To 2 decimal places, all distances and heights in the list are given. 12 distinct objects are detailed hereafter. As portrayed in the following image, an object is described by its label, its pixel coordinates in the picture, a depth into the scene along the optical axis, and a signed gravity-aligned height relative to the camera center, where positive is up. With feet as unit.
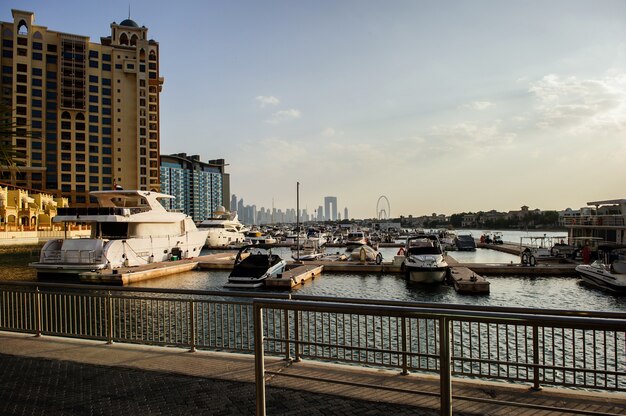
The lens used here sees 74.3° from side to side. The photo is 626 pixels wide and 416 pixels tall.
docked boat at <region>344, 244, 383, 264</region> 131.44 -14.36
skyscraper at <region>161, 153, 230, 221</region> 632.38 +50.42
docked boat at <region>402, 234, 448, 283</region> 96.12 -12.67
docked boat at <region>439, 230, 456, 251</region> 221.46 -17.04
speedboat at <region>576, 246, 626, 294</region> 83.71 -14.11
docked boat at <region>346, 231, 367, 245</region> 229.90 -15.26
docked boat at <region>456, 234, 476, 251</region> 215.51 -17.64
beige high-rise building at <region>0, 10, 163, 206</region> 314.55 +87.05
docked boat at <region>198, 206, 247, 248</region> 243.19 -12.29
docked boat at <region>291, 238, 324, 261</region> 149.50 -16.07
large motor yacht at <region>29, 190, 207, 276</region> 107.45 -7.52
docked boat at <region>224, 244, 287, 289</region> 94.48 -13.84
